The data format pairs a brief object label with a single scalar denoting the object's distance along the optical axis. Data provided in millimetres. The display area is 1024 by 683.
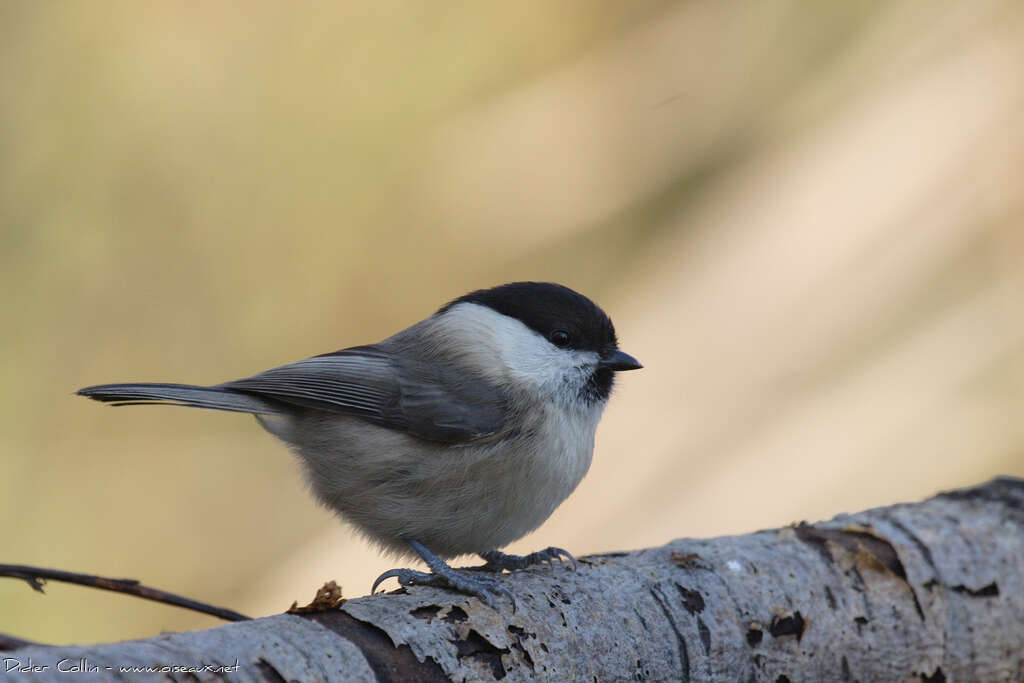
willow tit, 3461
